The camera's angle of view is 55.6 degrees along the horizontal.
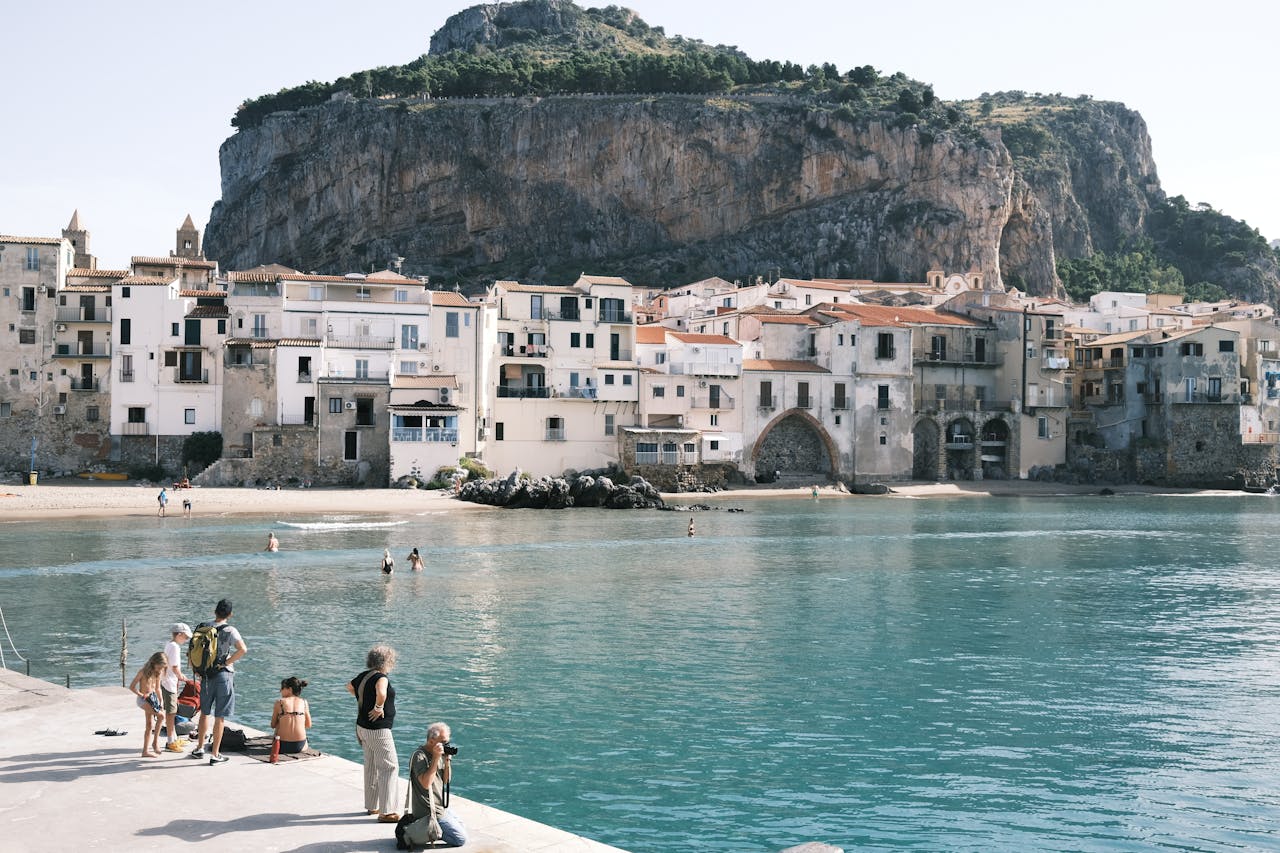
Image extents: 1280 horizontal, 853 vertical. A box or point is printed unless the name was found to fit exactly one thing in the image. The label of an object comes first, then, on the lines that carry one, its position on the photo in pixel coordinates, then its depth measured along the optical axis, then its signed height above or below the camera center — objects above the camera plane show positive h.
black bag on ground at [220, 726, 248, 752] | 14.24 -3.46
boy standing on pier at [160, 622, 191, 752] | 14.12 -2.85
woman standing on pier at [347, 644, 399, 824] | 11.70 -2.78
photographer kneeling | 10.75 -3.19
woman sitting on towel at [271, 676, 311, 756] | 13.71 -3.06
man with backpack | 13.61 -2.54
